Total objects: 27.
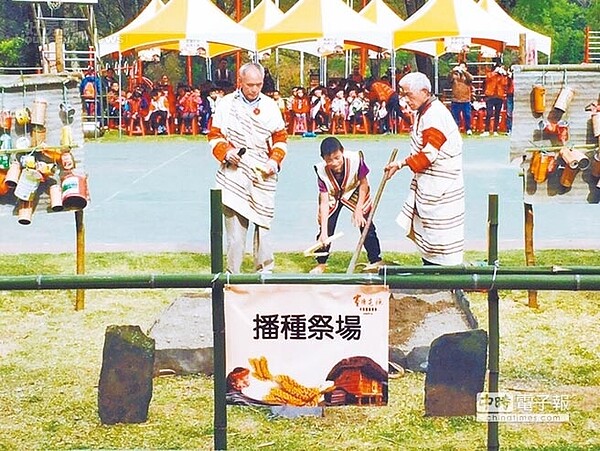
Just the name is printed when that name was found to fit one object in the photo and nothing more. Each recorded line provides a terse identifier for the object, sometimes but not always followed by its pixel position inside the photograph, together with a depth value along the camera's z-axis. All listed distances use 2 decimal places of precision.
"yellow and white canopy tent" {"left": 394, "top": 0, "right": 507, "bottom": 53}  23.48
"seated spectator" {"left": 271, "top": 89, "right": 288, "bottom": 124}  24.17
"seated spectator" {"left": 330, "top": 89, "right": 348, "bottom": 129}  25.66
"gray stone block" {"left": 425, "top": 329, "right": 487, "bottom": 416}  5.14
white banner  4.35
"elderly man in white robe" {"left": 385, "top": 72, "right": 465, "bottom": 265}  7.09
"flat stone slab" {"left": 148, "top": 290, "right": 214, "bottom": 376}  6.73
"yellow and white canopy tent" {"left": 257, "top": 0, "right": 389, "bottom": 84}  23.72
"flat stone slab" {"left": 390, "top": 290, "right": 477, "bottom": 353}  7.08
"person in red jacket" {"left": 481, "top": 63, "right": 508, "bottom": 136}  24.64
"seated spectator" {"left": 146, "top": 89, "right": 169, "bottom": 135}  25.47
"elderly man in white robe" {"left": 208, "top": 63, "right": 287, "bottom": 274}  7.84
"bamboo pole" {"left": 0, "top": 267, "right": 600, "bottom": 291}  4.36
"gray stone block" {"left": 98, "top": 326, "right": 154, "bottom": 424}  5.31
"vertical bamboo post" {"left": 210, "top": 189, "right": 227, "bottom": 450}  4.52
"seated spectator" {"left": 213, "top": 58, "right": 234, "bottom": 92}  27.93
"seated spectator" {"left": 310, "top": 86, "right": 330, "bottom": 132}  25.62
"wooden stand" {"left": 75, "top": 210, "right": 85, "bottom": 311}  8.35
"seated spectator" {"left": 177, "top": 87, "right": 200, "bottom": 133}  25.48
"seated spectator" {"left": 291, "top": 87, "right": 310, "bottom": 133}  25.14
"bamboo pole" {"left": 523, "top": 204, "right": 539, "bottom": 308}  8.43
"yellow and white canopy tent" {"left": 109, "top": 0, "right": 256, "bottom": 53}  23.41
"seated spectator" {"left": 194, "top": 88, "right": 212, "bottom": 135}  25.68
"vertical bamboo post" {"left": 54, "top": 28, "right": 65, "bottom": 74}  8.84
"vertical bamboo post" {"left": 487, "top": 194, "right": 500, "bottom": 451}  4.79
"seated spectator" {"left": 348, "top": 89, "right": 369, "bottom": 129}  25.52
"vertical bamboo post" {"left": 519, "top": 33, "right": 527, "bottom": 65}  8.64
